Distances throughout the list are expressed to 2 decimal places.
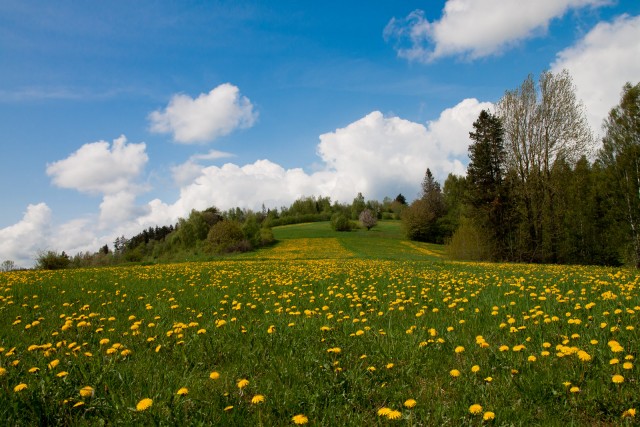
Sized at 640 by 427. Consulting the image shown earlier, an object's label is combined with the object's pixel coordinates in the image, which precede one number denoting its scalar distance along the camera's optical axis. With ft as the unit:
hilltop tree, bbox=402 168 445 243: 223.71
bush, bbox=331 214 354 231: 269.03
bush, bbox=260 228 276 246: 197.45
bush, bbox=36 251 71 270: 93.66
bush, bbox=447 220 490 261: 99.81
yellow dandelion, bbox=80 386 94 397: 9.10
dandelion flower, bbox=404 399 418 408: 8.35
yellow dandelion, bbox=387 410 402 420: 8.05
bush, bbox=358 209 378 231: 278.87
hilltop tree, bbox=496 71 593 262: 84.23
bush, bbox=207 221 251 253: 172.14
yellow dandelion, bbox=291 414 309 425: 7.87
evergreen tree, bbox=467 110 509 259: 94.73
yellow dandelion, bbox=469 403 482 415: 8.14
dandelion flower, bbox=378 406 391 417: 8.43
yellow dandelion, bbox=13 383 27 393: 9.18
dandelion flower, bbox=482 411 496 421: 7.90
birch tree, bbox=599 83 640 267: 72.59
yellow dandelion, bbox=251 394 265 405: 8.68
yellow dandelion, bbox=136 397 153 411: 8.02
